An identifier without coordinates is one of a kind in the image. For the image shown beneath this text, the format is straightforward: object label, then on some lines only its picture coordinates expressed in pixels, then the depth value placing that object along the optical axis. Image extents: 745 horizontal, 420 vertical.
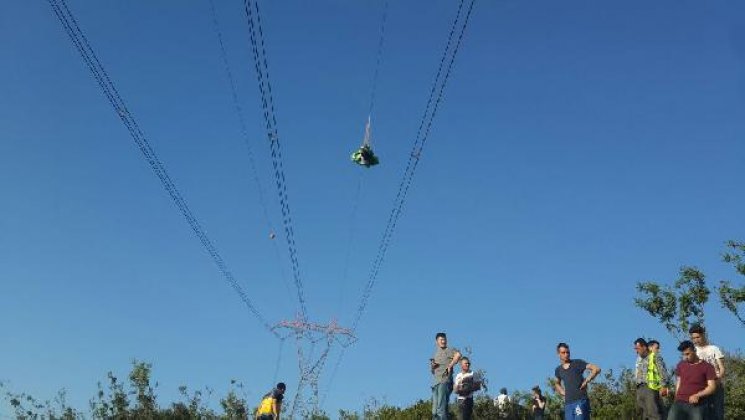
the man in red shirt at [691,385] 11.04
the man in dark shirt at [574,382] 12.82
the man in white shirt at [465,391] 16.08
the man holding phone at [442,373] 15.09
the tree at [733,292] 34.06
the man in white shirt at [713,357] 11.23
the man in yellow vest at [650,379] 14.27
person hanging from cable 17.67
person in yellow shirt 15.78
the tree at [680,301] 35.00
